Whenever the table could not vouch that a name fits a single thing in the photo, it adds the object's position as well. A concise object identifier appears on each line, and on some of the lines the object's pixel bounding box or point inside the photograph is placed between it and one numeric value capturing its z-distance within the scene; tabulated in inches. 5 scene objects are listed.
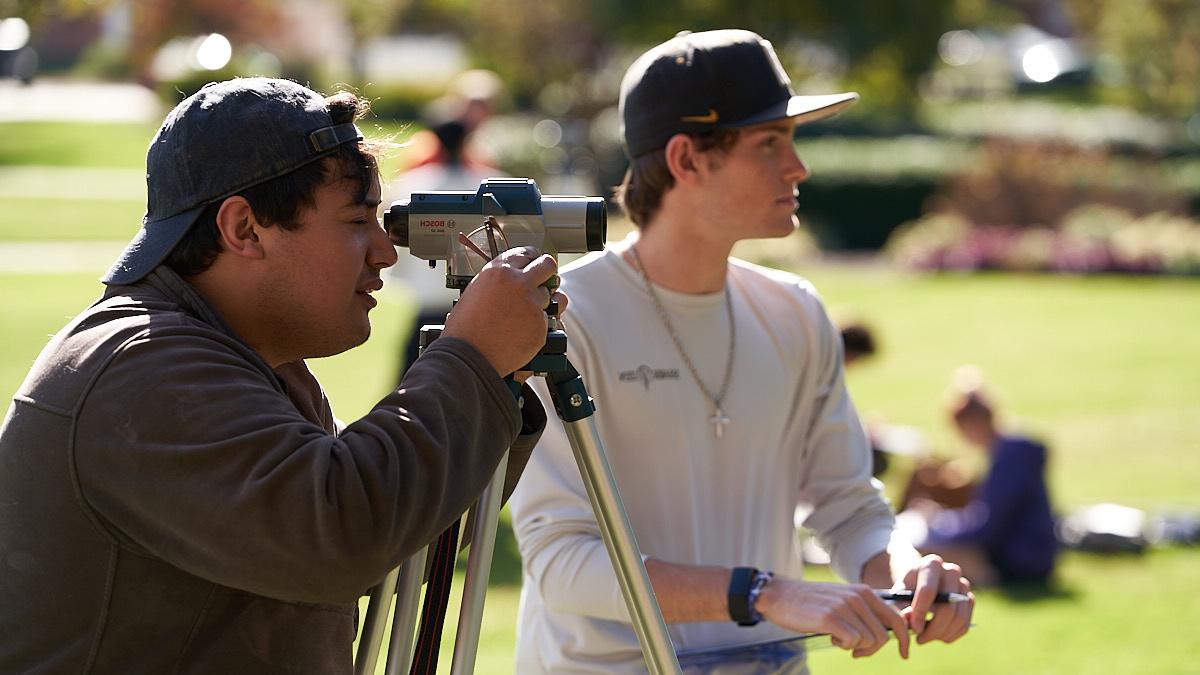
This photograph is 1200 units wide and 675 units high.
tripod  91.1
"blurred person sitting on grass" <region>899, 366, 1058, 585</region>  300.7
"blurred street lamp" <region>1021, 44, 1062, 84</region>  2218.3
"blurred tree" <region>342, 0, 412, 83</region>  1688.0
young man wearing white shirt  126.0
